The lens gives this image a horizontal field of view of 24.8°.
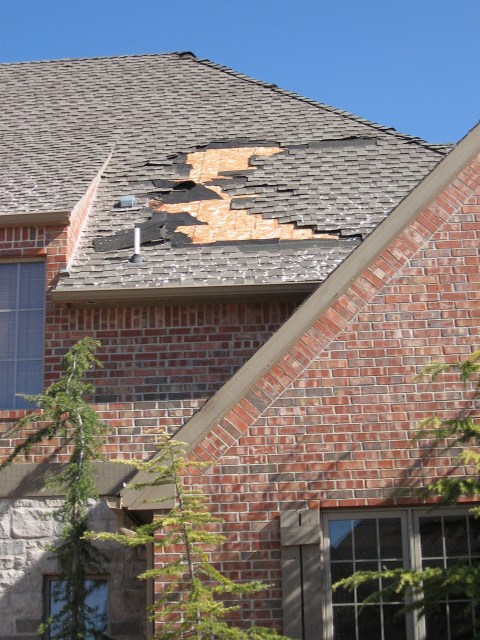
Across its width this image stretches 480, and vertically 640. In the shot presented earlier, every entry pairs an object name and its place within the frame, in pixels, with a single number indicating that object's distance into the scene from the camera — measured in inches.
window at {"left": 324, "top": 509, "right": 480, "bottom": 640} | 349.4
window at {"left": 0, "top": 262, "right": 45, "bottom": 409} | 459.8
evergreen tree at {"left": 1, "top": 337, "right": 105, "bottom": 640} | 383.2
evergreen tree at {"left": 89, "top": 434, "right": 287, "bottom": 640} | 316.2
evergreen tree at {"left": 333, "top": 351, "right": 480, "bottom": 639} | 305.6
